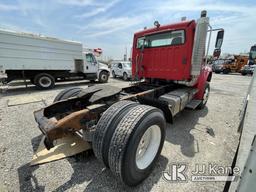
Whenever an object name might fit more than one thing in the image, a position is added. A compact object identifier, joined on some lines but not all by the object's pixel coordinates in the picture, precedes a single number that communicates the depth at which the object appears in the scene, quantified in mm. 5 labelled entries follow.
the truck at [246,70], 20812
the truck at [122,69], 13742
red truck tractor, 1813
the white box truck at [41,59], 7711
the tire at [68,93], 3295
